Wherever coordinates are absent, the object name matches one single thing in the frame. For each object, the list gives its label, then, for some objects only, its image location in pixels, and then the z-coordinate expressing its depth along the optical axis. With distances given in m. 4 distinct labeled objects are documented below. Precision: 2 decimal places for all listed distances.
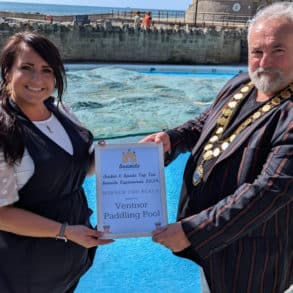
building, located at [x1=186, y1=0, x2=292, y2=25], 30.39
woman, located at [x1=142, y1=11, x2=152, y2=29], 20.43
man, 1.52
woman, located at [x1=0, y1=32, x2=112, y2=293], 1.54
